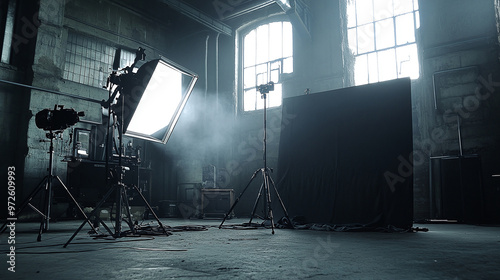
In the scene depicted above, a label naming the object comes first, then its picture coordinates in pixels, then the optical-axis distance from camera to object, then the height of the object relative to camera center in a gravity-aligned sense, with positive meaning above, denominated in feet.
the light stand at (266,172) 13.92 +0.58
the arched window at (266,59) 29.94 +11.29
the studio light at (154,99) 9.52 +2.53
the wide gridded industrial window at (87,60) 27.07 +10.00
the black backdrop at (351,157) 14.11 +1.33
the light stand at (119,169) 9.48 +0.42
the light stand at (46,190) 10.41 -0.21
